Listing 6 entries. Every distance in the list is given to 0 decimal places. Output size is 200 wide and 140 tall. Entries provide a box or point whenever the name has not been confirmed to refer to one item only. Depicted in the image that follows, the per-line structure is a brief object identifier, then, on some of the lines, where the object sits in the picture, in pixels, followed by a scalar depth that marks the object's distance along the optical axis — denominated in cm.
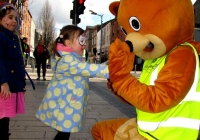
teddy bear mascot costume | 152
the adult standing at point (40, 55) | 1122
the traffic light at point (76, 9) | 866
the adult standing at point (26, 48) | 1117
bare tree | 4712
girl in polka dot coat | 261
